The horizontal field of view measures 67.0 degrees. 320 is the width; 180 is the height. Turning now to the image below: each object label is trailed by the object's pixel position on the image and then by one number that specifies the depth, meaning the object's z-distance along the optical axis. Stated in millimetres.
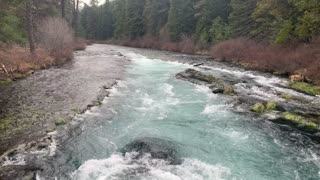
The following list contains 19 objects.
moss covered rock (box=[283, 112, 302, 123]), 9923
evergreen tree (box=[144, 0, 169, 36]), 48312
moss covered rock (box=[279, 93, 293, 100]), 12689
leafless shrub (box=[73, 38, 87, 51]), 32999
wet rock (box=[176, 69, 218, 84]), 16183
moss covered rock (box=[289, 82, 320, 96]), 13787
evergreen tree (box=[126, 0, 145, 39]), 54194
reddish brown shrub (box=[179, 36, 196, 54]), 36413
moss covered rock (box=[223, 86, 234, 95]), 13576
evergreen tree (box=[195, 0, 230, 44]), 36144
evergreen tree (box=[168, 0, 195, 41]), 41038
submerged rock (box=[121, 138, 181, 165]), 7016
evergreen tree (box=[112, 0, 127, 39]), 58459
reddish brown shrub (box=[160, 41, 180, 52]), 39065
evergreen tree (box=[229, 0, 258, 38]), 29364
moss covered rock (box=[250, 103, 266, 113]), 10877
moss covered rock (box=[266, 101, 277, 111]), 11034
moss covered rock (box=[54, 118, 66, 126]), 8879
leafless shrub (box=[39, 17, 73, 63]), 20609
